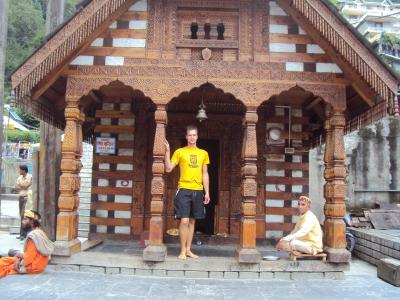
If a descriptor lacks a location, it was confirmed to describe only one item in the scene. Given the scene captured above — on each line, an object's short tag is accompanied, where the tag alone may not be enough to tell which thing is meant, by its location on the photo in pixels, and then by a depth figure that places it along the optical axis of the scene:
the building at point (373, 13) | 69.60
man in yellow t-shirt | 6.94
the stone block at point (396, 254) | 7.71
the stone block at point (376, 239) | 8.61
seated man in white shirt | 6.88
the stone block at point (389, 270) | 6.57
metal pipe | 13.83
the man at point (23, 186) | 11.73
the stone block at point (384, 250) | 8.19
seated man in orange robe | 6.46
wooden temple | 6.73
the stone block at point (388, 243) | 8.04
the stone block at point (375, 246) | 8.60
